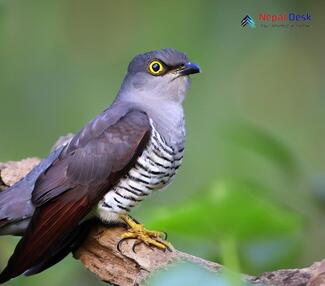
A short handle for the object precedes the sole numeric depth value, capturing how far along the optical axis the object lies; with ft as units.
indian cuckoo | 22.94
